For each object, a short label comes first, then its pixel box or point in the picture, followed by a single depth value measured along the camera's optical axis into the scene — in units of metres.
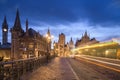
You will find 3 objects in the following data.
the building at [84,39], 88.04
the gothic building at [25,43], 40.47
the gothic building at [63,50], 81.24
